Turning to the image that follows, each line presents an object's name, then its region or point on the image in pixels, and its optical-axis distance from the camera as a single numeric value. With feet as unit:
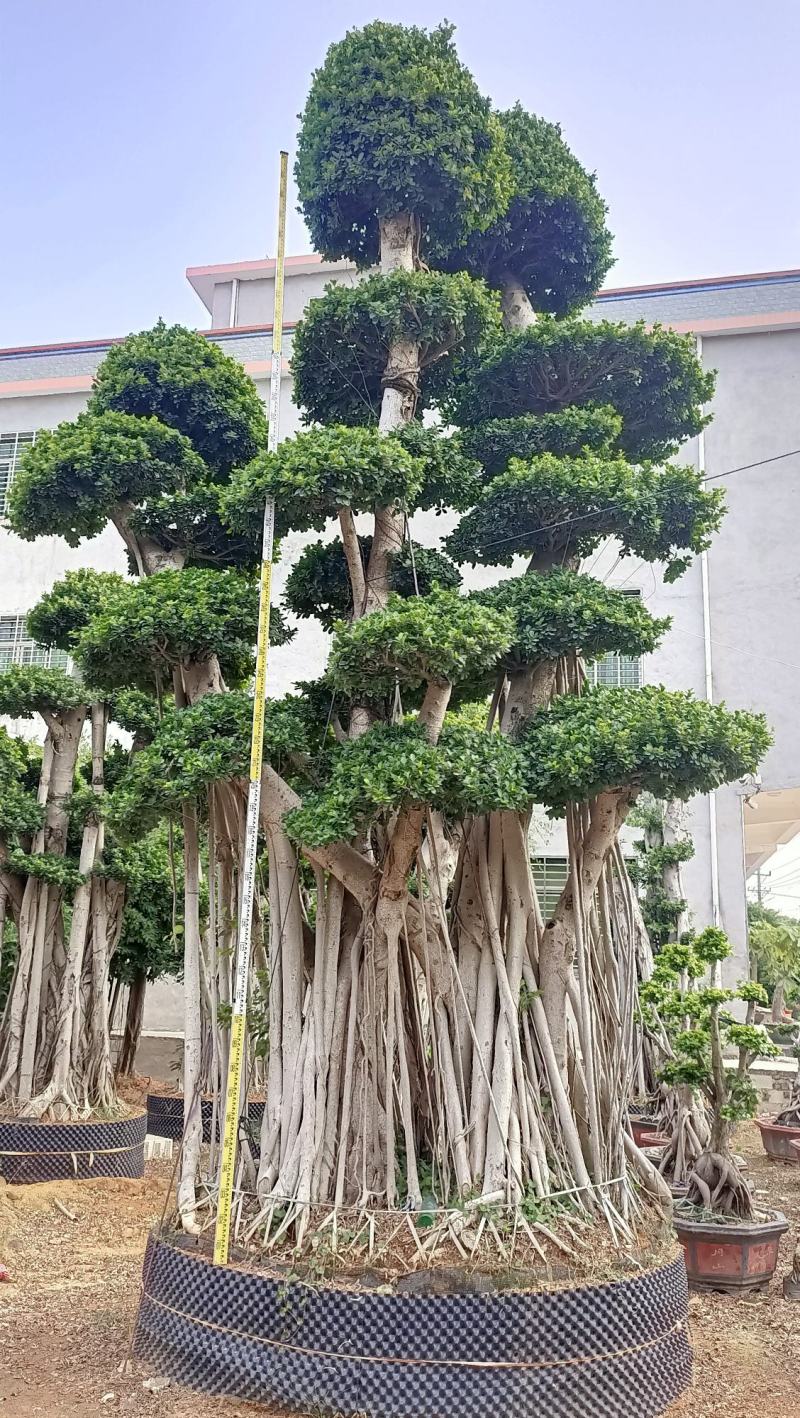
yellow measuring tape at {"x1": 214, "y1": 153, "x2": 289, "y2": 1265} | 14.61
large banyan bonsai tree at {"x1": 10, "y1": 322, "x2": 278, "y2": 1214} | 17.37
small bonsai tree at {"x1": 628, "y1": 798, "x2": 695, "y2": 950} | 35.65
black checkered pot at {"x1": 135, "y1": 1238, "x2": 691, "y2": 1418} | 13.02
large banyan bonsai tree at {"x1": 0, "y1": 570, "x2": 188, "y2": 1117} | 28.30
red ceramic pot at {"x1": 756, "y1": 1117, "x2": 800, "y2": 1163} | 32.89
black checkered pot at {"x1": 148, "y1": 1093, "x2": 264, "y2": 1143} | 35.47
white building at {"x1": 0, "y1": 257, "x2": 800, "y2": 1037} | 41.70
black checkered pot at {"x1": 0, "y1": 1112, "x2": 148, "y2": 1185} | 26.45
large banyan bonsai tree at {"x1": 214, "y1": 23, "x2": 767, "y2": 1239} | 15.52
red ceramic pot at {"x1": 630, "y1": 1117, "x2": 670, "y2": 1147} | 28.19
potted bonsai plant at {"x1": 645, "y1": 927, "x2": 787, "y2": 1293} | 18.85
